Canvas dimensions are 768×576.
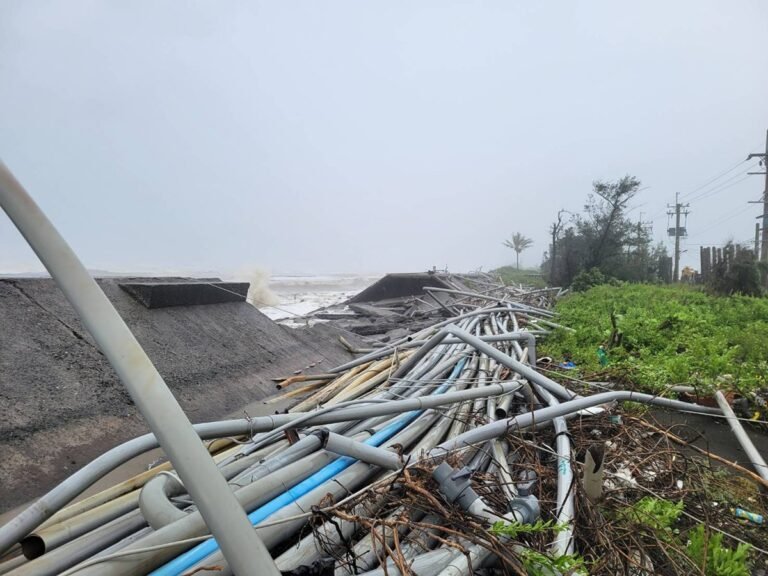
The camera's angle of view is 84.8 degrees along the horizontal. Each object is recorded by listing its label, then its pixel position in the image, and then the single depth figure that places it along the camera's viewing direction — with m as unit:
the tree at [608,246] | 21.86
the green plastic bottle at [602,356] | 4.64
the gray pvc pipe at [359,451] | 1.75
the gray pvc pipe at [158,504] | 1.36
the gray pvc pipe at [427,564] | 1.25
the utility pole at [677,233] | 24.16
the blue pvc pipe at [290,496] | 1.22
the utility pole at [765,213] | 16.89
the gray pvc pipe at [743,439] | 2.35
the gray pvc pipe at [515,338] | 3.73
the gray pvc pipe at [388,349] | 4.52
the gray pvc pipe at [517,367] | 2.69
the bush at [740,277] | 12.19
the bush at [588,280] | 17.97
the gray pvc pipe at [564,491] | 1.42
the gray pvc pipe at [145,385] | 0.69
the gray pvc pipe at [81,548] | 1.29
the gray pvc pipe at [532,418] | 2.01
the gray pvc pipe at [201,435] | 1.25
